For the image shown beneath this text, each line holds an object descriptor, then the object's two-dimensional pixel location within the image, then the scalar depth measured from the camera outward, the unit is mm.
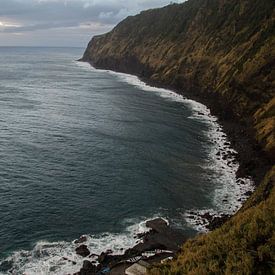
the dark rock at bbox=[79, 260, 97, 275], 36344
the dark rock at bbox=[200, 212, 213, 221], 46716
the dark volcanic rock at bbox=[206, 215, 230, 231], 44525
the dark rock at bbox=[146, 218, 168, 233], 44000
